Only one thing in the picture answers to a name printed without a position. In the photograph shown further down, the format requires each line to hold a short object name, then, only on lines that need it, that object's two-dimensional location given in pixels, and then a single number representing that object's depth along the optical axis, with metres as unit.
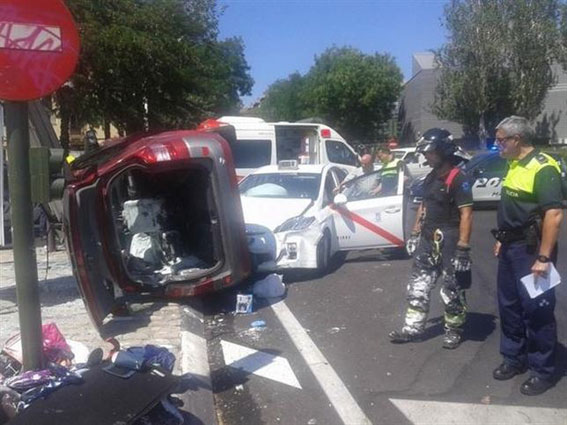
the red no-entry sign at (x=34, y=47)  4.25
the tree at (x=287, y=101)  61.75
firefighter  6.07
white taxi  9.29
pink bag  5.19
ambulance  19.08
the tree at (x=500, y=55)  42.72
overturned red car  6.72
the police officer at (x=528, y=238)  5.01
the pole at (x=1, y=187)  7.13
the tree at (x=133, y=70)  19.86
